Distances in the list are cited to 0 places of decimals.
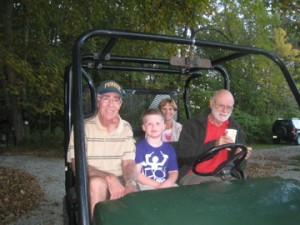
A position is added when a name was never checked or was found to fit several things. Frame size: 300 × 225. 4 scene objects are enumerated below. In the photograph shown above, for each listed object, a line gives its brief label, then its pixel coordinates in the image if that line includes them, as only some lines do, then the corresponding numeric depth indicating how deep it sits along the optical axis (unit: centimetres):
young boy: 207
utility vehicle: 124
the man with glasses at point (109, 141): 205
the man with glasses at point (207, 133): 220
